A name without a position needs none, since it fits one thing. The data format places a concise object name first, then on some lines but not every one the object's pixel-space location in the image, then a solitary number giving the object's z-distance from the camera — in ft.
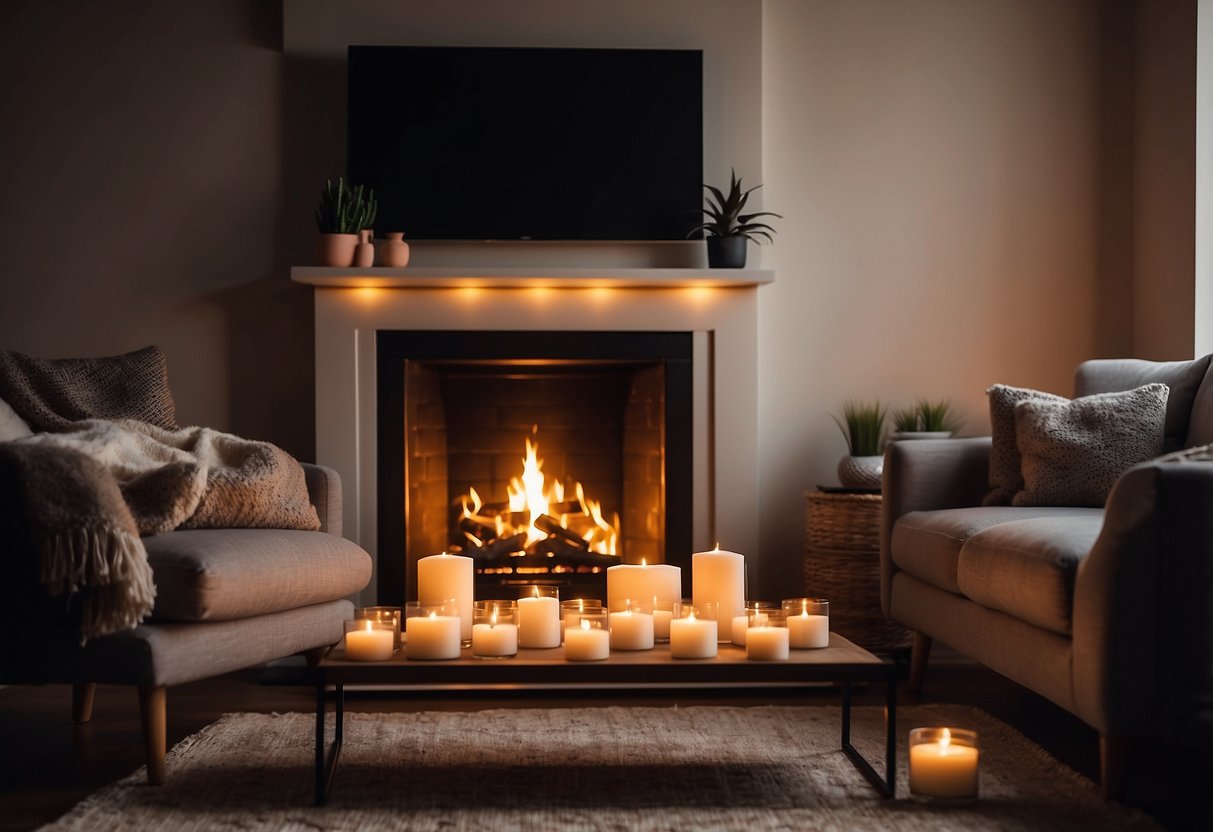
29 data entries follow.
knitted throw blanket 7.13
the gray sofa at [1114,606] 6.61
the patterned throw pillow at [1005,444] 10.25
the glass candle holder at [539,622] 7.20
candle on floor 6.83
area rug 6.70
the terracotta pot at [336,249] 11.75
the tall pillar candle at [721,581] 7.59
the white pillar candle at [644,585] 7.62
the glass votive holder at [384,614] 6.98
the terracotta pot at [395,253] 12.00
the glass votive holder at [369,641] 6.85
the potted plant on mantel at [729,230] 12.11
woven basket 11.59
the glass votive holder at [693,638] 6.84
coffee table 6.68
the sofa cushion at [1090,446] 9.81
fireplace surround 11.94
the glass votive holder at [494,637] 6.89
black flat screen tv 12.35
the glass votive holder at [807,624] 7.21
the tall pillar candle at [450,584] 7.57
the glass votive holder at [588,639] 6.81
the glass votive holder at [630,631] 7.09
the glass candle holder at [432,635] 6.82
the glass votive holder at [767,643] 6.83
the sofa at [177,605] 7.33
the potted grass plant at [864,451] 11.91
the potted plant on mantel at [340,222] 11.77
